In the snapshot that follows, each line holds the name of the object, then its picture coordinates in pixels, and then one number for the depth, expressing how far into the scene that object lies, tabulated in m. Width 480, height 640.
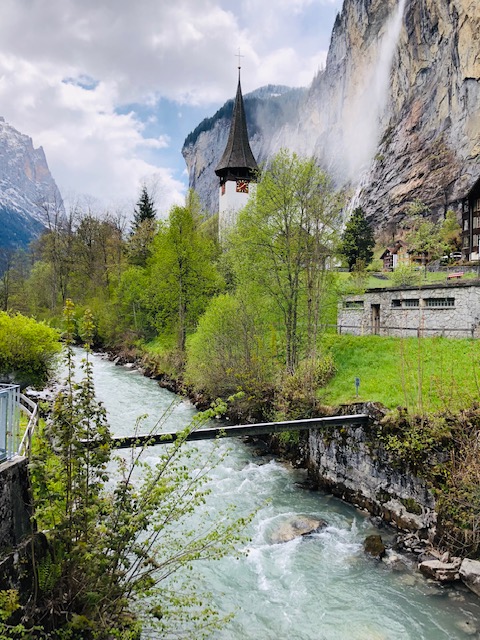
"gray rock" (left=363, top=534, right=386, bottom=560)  8.39
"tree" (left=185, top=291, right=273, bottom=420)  15.40
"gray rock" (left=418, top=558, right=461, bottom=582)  7.53
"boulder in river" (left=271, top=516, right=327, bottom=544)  9.13
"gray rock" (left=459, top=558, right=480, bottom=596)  7.24
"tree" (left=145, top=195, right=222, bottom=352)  25.06
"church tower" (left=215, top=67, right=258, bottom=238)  41.66
